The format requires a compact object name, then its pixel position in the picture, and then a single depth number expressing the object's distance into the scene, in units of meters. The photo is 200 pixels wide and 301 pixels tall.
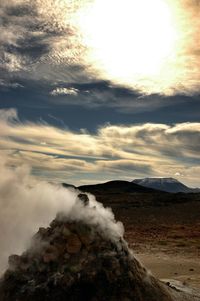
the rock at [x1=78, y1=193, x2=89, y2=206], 6.36
